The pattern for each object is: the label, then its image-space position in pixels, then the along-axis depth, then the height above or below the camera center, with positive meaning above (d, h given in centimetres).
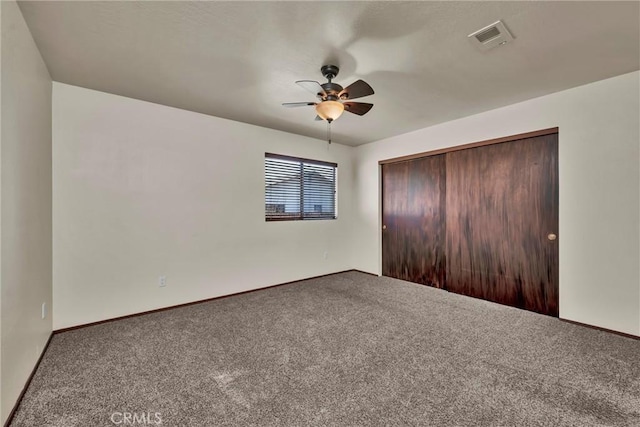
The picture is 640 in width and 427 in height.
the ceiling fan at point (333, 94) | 227 +98
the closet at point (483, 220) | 317 -13
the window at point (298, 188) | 435 +38
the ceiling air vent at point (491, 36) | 197 +127
